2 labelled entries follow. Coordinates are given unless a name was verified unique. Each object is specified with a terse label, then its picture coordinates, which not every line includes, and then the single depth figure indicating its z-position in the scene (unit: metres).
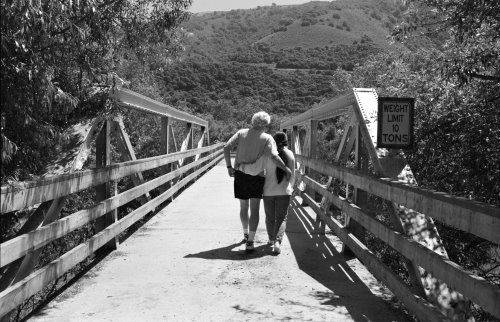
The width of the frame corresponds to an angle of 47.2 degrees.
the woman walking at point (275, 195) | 6.77
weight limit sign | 4.94
